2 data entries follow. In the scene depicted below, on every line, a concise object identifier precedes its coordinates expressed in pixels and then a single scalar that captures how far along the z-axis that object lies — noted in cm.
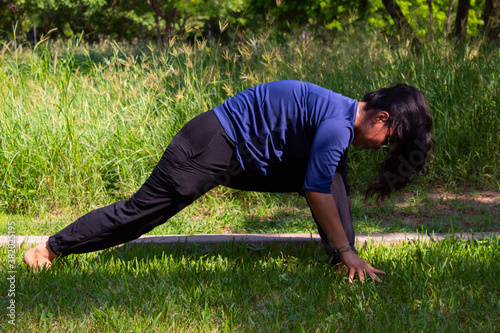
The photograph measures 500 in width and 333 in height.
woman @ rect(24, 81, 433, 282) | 253
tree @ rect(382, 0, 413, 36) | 854
